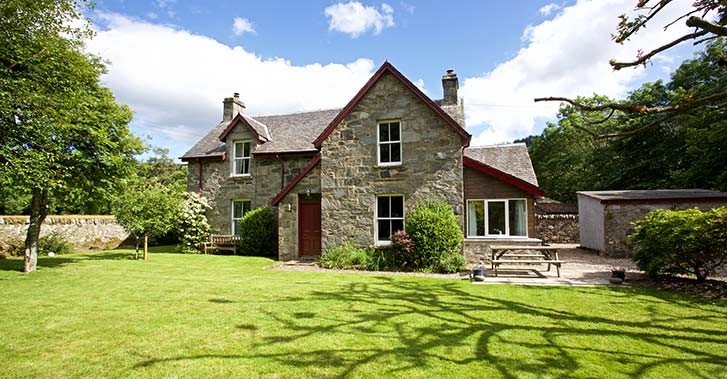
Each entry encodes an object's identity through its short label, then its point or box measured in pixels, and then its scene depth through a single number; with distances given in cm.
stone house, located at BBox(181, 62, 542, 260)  1296
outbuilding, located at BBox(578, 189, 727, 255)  1546
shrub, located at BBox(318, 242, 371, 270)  1280
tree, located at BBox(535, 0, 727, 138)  414
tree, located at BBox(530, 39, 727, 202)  1853
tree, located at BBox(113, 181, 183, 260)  1417
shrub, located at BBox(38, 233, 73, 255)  1594
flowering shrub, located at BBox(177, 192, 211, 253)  1798
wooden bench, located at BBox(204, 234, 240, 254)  1789
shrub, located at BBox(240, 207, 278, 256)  1700
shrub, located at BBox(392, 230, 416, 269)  1223
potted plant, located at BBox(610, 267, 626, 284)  943
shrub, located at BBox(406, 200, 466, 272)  1203
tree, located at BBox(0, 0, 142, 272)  894
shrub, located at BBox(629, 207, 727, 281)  851
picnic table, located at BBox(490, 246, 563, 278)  1067
